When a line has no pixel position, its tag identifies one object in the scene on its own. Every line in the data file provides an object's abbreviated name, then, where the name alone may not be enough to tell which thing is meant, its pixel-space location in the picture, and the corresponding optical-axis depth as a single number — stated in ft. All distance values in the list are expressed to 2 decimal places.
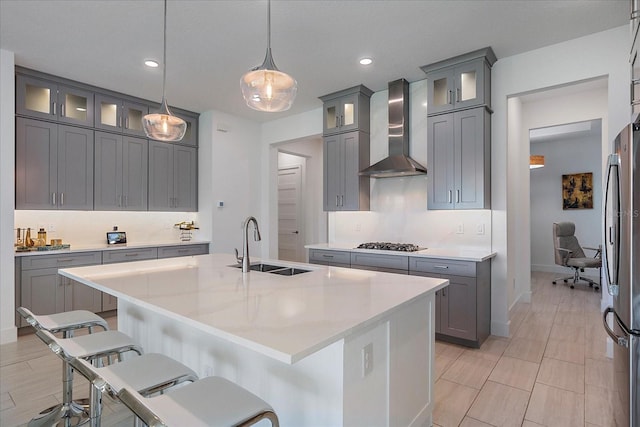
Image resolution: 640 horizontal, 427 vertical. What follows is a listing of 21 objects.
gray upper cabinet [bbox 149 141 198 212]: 16.37
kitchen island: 4.21
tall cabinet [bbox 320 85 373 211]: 14.39
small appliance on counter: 15.29
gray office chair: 19.69
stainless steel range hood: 13.20
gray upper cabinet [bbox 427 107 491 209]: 11.34
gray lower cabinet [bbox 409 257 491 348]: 10.56
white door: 22.97
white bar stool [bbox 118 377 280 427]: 3.73
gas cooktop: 12.55
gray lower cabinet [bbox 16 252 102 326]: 11.98
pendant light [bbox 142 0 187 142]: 8.71
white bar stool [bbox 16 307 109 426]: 6.52
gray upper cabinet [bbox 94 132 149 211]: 14.53
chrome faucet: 7.53
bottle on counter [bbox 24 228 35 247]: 12.87
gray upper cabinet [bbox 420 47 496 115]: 11.24
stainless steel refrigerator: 5.27
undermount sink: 8.25
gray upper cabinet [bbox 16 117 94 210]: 12.40
